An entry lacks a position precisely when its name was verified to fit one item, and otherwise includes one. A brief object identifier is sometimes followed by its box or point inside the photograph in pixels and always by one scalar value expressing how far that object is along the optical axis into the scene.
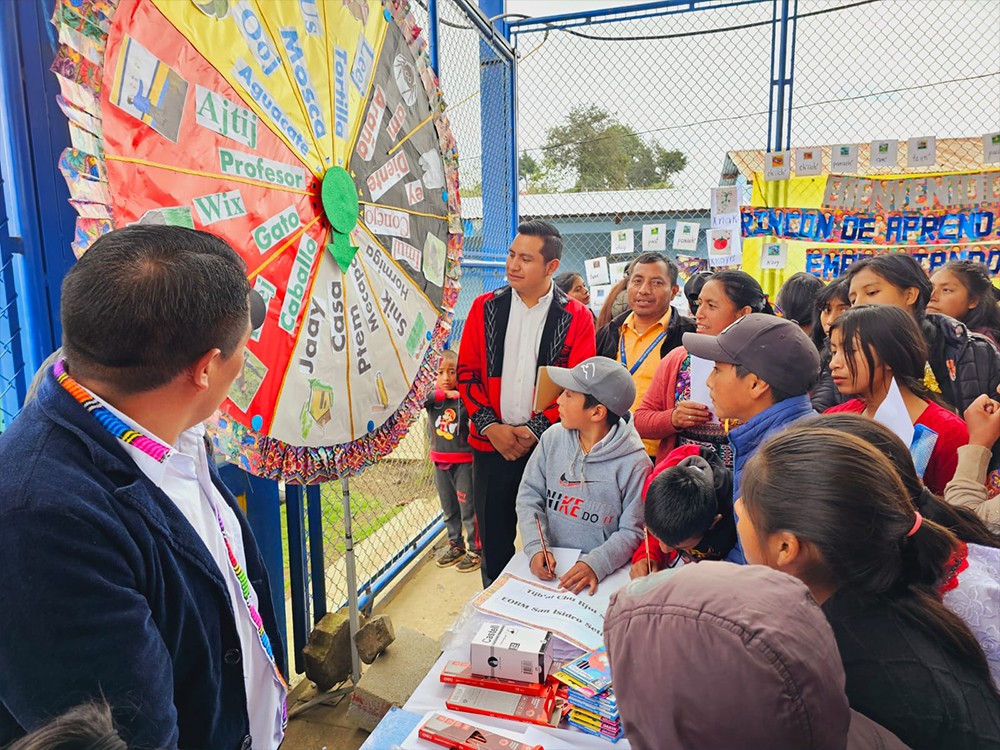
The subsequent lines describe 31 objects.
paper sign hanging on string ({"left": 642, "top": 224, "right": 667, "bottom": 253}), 5.95
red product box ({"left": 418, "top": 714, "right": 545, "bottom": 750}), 1.24
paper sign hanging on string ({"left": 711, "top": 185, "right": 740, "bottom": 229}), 5.47
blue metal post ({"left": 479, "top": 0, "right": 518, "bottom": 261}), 4.90
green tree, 8.98
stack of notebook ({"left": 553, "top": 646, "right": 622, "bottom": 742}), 1.31
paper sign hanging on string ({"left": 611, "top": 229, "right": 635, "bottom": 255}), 6.13
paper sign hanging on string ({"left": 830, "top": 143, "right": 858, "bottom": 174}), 5.18
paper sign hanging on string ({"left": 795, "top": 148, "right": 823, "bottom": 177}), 5.32
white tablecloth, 1.29
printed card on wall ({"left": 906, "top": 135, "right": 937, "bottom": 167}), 5.12
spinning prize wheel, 1.29
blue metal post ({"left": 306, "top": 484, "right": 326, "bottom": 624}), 2.63
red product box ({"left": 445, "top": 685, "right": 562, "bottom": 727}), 1.36
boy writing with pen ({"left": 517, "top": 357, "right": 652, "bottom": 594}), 2.27
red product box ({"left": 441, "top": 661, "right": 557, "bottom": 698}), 1.43
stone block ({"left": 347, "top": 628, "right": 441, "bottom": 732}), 2.38
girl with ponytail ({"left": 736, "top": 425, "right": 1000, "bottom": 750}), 1.02
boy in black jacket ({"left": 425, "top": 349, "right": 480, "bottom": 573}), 3.91
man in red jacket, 2.80
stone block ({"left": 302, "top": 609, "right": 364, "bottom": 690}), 2.48
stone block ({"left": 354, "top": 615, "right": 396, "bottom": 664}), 2.57
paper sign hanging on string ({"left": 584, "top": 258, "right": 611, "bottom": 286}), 6.28
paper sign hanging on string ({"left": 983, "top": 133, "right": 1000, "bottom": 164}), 5.09
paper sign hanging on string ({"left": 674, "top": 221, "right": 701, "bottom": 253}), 6.03
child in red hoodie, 1.80
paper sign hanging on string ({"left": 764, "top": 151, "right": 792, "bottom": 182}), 5.38
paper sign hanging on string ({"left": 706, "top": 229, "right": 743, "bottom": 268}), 5.52
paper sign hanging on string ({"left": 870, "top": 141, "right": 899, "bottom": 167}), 5.11
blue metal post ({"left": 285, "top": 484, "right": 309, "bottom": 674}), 2.53
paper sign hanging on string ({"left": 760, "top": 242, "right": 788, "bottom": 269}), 5.51
